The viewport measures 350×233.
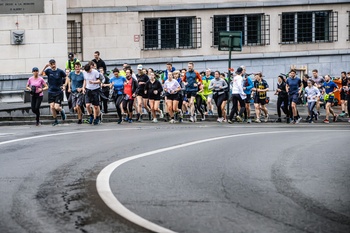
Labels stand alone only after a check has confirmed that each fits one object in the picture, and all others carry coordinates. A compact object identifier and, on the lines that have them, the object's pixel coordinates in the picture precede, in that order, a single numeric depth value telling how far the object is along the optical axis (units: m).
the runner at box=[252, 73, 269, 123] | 29.81
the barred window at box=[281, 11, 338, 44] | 39.59
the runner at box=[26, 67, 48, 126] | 25.11
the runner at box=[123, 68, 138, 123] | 27.52
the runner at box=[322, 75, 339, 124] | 30.53
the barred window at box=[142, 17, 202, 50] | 38.16
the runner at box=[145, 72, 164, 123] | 27.98
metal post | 30.95
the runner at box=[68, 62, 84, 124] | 25.94
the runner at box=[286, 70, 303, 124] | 29.61
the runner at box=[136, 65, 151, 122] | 28.09
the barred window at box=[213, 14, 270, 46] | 38.88
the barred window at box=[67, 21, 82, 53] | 37.41
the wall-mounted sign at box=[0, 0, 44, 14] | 32.94
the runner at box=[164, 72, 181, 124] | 28.02
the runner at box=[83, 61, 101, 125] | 25.59
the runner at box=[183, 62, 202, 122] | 29.02
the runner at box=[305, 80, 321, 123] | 30.22
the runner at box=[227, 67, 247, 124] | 28.84
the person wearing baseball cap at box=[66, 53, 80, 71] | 29.41
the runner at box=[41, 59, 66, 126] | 25.52
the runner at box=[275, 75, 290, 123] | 29.81
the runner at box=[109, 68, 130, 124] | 27.66
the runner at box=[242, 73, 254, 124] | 29.86
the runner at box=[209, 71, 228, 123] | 28.94
